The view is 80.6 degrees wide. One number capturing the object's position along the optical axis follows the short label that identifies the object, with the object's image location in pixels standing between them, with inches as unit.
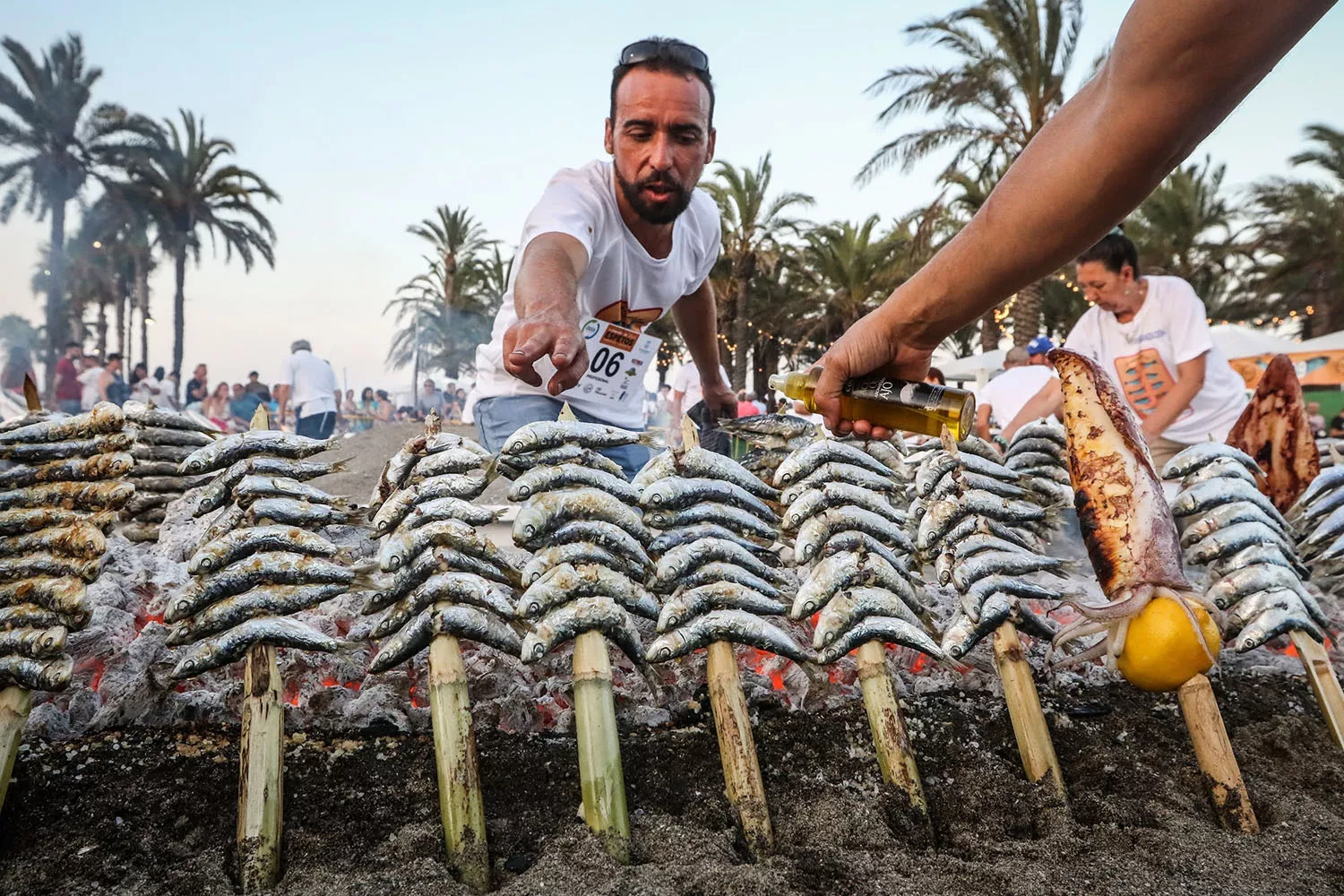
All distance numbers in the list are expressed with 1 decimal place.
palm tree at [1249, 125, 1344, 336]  1073.5
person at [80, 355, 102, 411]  500.7
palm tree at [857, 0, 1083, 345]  676.1
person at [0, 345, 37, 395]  409.8
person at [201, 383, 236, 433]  765.1
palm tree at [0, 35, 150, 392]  1096.8
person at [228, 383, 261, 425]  561.6
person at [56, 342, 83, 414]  525.9
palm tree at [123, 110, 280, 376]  1194.0
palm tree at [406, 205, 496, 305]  1402.6
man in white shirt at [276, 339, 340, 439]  426.3
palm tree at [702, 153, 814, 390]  1098.1
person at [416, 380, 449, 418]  667.8
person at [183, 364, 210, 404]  725.3
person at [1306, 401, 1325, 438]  488.7
